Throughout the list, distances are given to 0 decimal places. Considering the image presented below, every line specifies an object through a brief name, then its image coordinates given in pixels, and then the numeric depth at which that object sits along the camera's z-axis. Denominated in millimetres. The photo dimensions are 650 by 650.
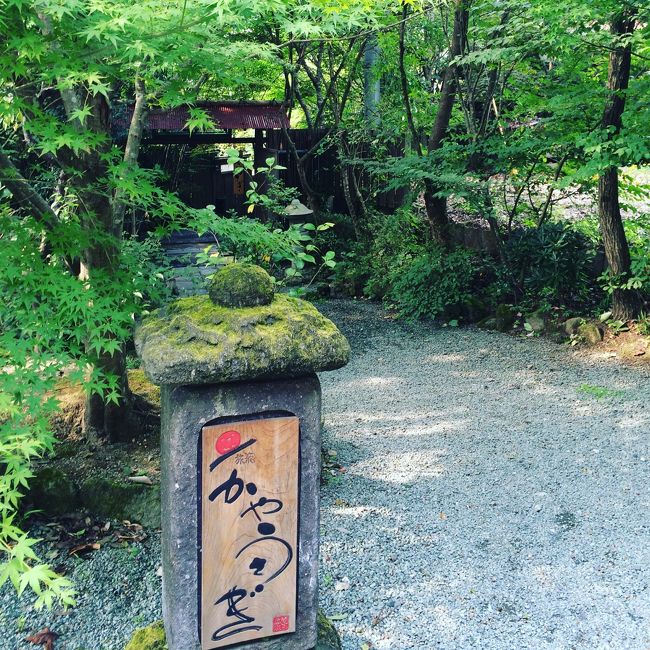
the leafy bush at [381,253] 10125
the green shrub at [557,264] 8469
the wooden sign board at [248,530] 2498
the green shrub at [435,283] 9047
